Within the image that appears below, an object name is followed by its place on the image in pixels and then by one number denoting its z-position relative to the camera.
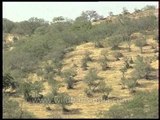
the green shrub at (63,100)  55.47
